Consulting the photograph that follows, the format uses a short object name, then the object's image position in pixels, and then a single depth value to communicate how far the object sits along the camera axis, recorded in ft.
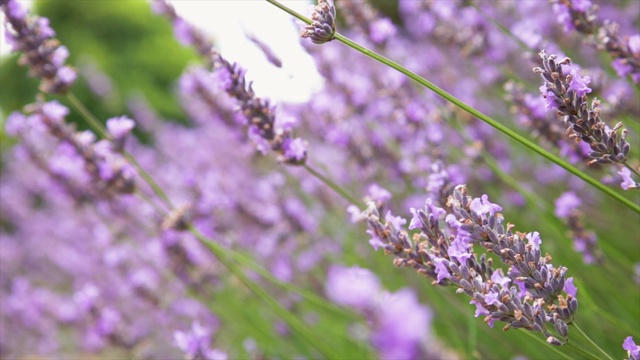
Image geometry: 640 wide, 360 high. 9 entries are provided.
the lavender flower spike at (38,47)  2.51
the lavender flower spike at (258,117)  2.42
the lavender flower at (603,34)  2.37
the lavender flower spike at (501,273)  2.15
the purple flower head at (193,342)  2.50
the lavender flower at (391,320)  2.21
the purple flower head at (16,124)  3.37
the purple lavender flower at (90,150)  2.65
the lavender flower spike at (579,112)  2.18
